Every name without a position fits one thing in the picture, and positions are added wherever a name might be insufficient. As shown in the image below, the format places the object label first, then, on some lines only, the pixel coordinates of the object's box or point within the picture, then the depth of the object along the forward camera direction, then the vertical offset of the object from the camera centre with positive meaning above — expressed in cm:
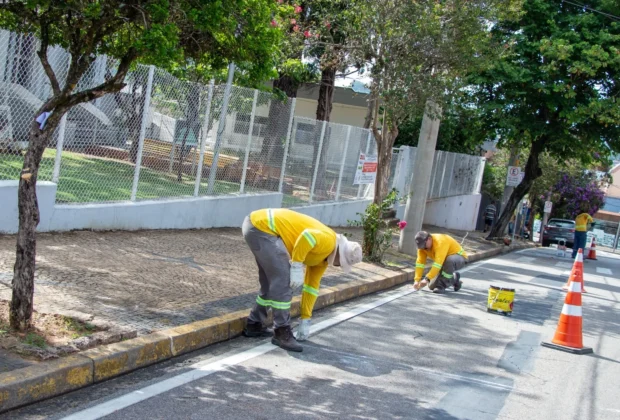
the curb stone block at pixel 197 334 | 594 -167
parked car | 3301 -139
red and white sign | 1752 +2
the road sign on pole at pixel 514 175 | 2481 +69
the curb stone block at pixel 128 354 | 511 -168
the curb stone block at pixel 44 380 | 436 -170
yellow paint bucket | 973 -147
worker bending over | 632 -82
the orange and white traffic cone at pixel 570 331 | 801 -143
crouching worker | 1078 -120
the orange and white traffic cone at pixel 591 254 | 2636 -171
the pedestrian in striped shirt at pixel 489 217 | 3700 -134
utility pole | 1449 -12
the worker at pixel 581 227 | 2153 -61
